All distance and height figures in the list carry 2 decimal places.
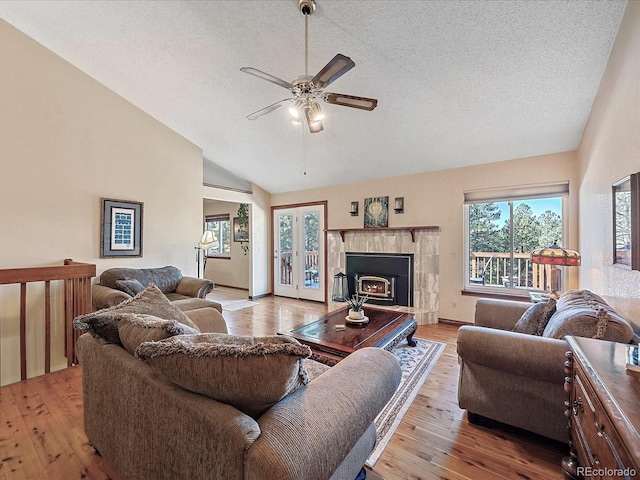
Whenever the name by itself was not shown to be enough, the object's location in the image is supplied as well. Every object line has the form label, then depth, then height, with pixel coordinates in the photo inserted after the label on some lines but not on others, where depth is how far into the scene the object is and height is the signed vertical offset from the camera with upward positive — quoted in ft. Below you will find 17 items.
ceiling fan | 6.24 +3.73
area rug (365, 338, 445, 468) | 6.00 -4.01
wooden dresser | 2.34 -1.66
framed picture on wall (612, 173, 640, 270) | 4.49 +0.42
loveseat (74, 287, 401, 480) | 2.64 -1.82
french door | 19.08 -0.80
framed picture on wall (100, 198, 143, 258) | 12.07 +0.51
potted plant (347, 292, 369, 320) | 9.19 -2.25
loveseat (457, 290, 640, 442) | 5.02 -2.27
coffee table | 7.25 -2.66
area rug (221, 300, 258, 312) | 17.30 -4.06
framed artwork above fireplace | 16.06 +1.69
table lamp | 8.71 -0.45
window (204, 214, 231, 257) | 24.95 +0.81
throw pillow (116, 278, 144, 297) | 10.49 -1.70
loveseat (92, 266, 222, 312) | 9.91 -1.80
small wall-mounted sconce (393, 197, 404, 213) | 15.49 +1.99
